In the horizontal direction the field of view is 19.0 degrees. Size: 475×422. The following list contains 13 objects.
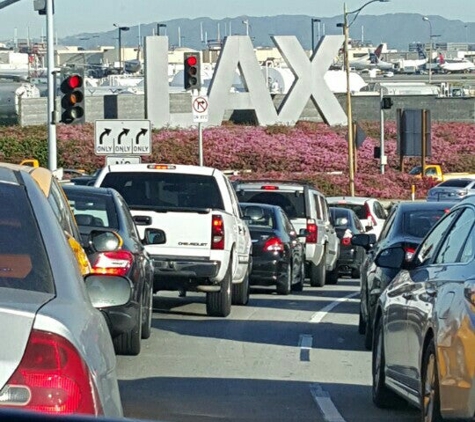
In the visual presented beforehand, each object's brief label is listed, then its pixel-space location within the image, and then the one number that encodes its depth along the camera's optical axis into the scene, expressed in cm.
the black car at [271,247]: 2175
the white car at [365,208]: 3219
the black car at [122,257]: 1280
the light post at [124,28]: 11641
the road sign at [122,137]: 2900
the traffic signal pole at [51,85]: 3141
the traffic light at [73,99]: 2906
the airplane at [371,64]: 18650
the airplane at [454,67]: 18938
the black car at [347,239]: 2905
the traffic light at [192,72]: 3219
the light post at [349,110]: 4809
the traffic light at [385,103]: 5462
